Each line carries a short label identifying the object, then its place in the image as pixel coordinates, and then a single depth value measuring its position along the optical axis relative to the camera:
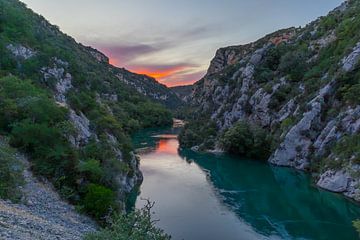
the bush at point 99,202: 25.41
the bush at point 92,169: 28.16
